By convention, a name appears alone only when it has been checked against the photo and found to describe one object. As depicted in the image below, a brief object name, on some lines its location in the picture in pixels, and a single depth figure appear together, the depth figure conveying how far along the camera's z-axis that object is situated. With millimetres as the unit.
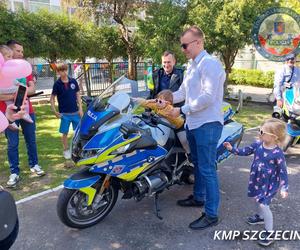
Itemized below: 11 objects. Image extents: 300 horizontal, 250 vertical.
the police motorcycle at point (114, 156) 2314
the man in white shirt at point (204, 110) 2257
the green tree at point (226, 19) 7817
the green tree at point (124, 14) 9069
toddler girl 2276
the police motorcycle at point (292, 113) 4002
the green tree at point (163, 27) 8507
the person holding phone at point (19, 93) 1814
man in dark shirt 3506
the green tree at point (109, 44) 10515
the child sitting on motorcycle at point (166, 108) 2414
